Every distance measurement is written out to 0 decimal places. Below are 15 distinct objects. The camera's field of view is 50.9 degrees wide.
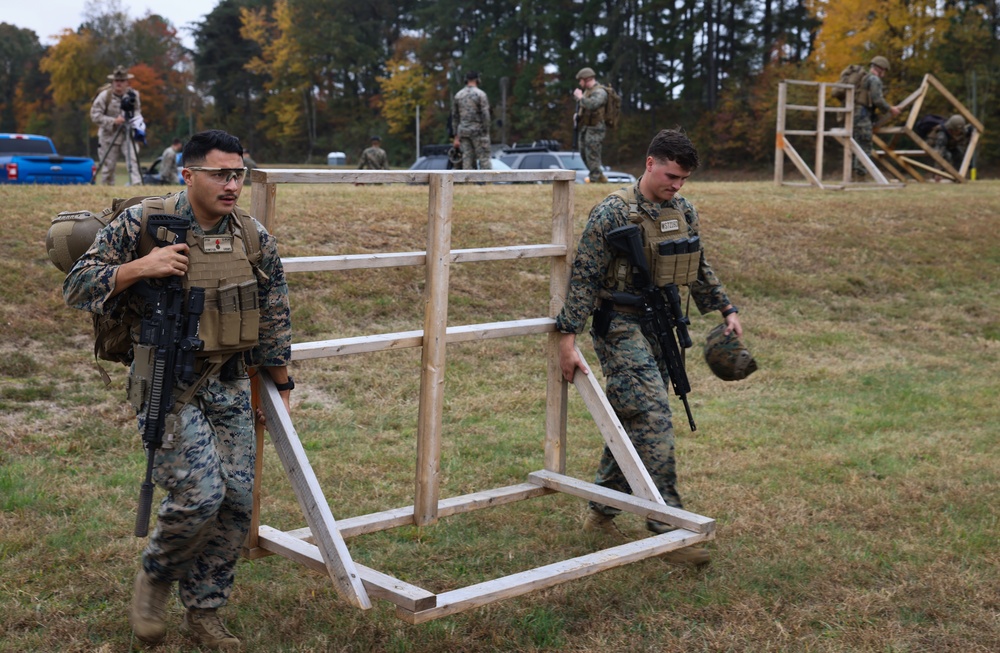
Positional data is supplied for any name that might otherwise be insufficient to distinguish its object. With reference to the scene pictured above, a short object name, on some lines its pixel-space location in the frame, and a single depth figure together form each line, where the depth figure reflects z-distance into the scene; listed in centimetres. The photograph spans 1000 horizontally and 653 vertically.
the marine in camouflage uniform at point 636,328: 505
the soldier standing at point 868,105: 1827
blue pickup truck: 2011
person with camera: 1523
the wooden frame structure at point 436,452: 403
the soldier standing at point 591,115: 1703
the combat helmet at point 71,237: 391
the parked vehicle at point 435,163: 2594
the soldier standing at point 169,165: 2347
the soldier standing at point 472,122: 1678
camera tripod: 1523
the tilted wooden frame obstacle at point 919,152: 1939
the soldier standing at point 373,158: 2411
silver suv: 2611
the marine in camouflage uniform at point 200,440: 372
